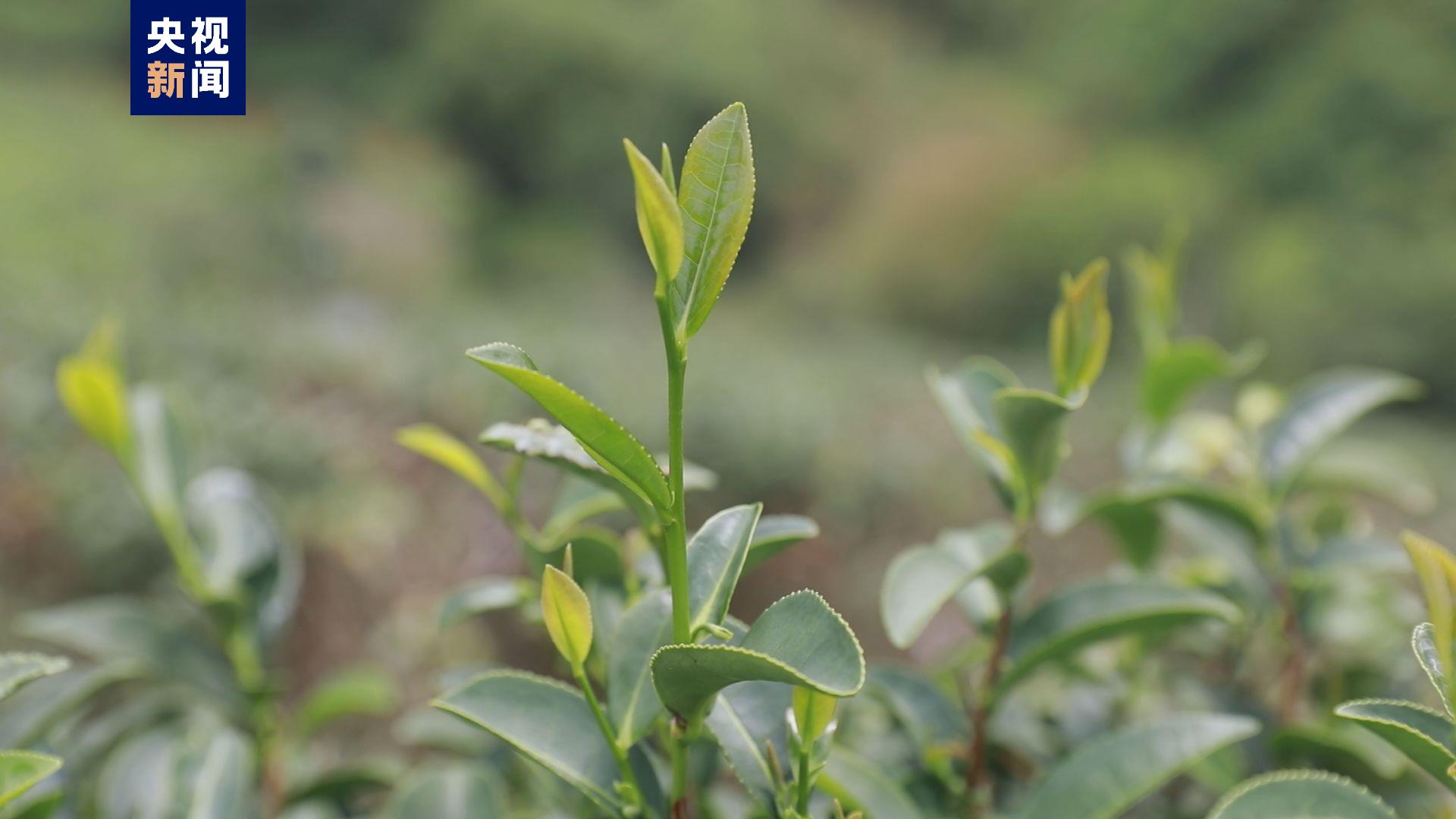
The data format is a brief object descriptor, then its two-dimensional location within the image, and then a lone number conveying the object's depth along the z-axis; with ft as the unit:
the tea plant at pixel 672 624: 1.08
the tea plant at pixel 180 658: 1.92
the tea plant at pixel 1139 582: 1.55
